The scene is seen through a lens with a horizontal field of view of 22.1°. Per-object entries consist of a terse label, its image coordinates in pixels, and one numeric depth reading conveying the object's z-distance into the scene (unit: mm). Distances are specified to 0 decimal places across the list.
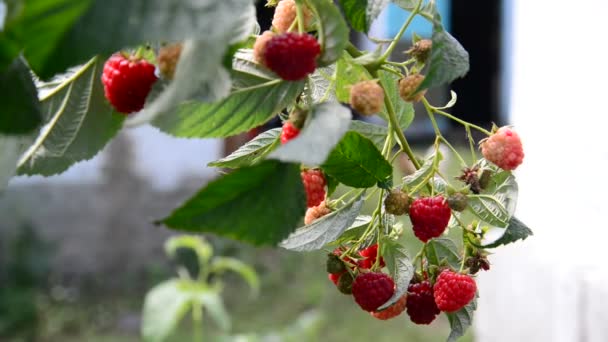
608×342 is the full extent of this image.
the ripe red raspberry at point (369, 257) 771
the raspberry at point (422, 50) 703
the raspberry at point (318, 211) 747
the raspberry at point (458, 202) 724
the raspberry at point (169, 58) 609
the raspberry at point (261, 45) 638
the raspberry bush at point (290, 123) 570
